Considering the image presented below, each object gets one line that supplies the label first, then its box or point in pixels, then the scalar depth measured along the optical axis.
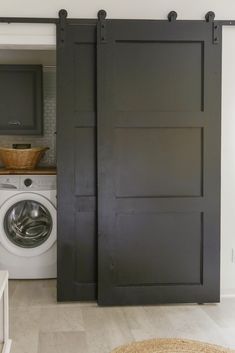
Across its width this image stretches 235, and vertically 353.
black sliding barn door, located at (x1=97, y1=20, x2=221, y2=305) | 3.78
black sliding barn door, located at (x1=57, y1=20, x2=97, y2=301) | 3.77
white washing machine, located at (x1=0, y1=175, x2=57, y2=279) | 4.50
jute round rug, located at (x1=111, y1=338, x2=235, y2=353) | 2.93
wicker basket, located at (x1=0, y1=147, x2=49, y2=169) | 4.76
